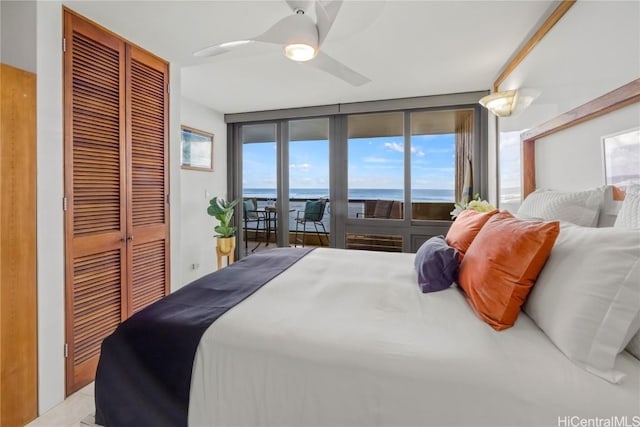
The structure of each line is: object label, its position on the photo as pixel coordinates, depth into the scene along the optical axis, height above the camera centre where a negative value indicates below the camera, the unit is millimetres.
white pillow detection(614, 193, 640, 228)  1067 +1
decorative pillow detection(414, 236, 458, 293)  1519 -284
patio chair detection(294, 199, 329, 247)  4594 +53
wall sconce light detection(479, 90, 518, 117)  2480 +957
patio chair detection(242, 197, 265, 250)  4927 +29
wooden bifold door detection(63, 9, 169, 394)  1969 +246
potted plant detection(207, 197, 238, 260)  3922 -148
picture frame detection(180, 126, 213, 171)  3861 +918
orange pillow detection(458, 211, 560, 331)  1104 -212
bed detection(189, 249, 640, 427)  821 -483
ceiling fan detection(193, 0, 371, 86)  1578 +1026
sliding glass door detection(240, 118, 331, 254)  4566 +623
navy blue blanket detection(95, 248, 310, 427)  1131 -585
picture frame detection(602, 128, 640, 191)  1256 +244
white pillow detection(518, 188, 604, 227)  1419 +37
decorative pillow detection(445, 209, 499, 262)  1660 -95
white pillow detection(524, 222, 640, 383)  842 -262
